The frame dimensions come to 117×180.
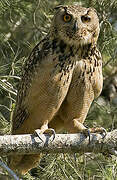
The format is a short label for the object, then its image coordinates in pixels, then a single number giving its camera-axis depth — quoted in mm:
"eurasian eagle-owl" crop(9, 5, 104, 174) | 7648
